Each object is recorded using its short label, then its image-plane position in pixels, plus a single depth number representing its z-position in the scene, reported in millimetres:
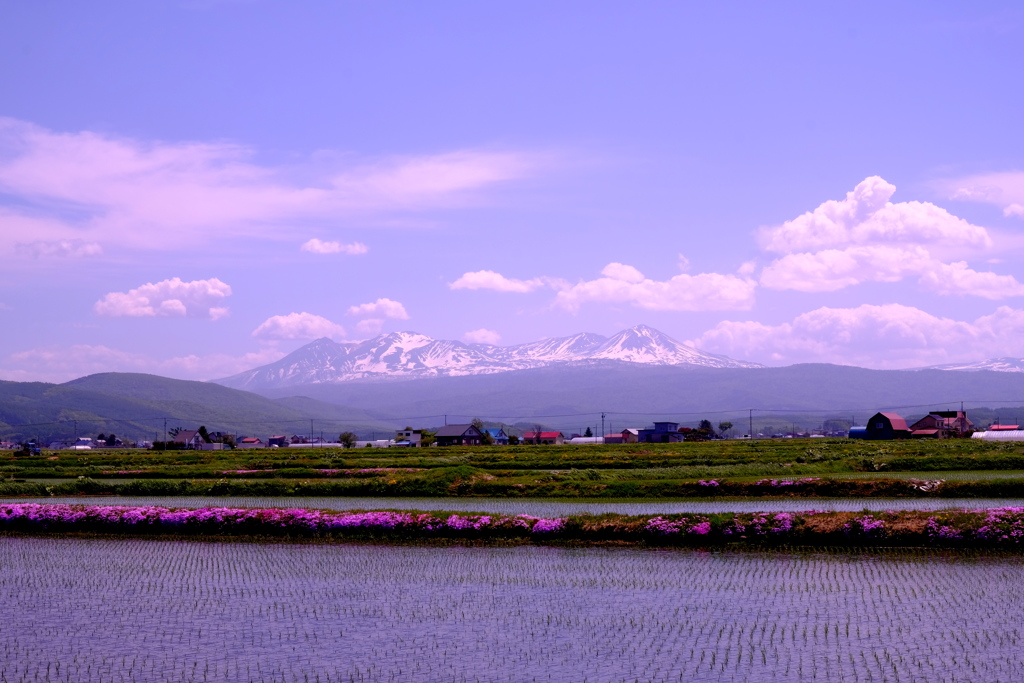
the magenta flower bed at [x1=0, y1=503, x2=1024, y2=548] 26250
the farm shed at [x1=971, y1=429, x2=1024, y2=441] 105750
